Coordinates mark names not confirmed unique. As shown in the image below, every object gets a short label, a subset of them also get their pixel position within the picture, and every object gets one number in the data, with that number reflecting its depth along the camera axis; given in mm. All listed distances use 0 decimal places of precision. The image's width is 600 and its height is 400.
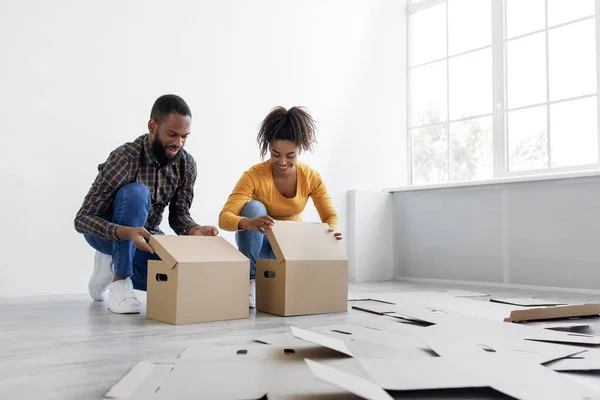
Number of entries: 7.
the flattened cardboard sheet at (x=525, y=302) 2014
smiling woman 2000
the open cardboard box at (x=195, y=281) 1581
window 3045
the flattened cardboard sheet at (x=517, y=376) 836
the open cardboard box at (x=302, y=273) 1768
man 1816
